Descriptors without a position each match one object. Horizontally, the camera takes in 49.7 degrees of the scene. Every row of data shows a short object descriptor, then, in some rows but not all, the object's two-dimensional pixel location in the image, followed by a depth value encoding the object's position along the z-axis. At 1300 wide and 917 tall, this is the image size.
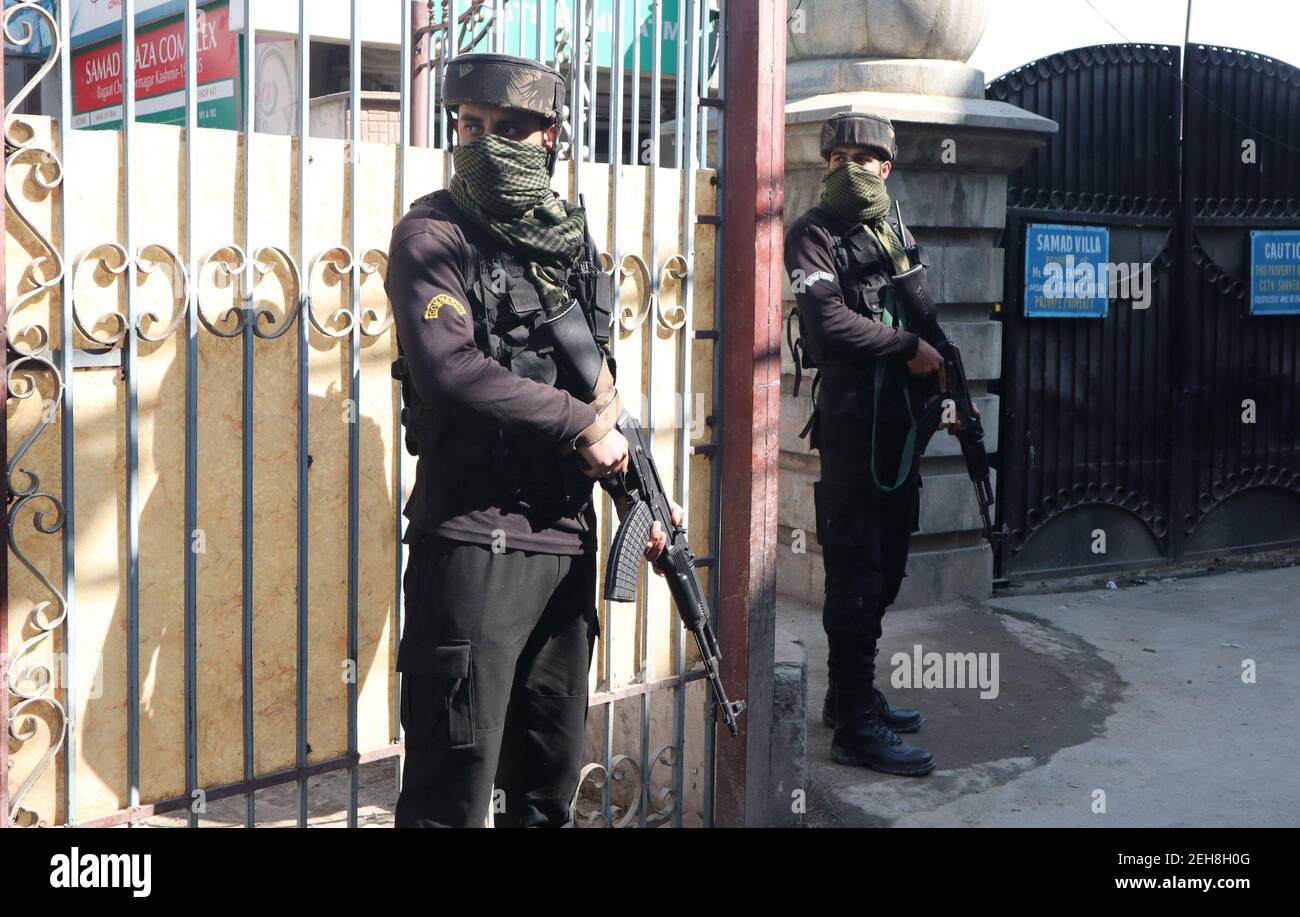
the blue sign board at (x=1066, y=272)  7.06
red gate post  3.72
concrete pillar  6.54
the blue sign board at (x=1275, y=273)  7.91
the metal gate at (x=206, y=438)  2.62
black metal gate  7.19
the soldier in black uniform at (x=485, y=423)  2.82
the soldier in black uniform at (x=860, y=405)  4.61
